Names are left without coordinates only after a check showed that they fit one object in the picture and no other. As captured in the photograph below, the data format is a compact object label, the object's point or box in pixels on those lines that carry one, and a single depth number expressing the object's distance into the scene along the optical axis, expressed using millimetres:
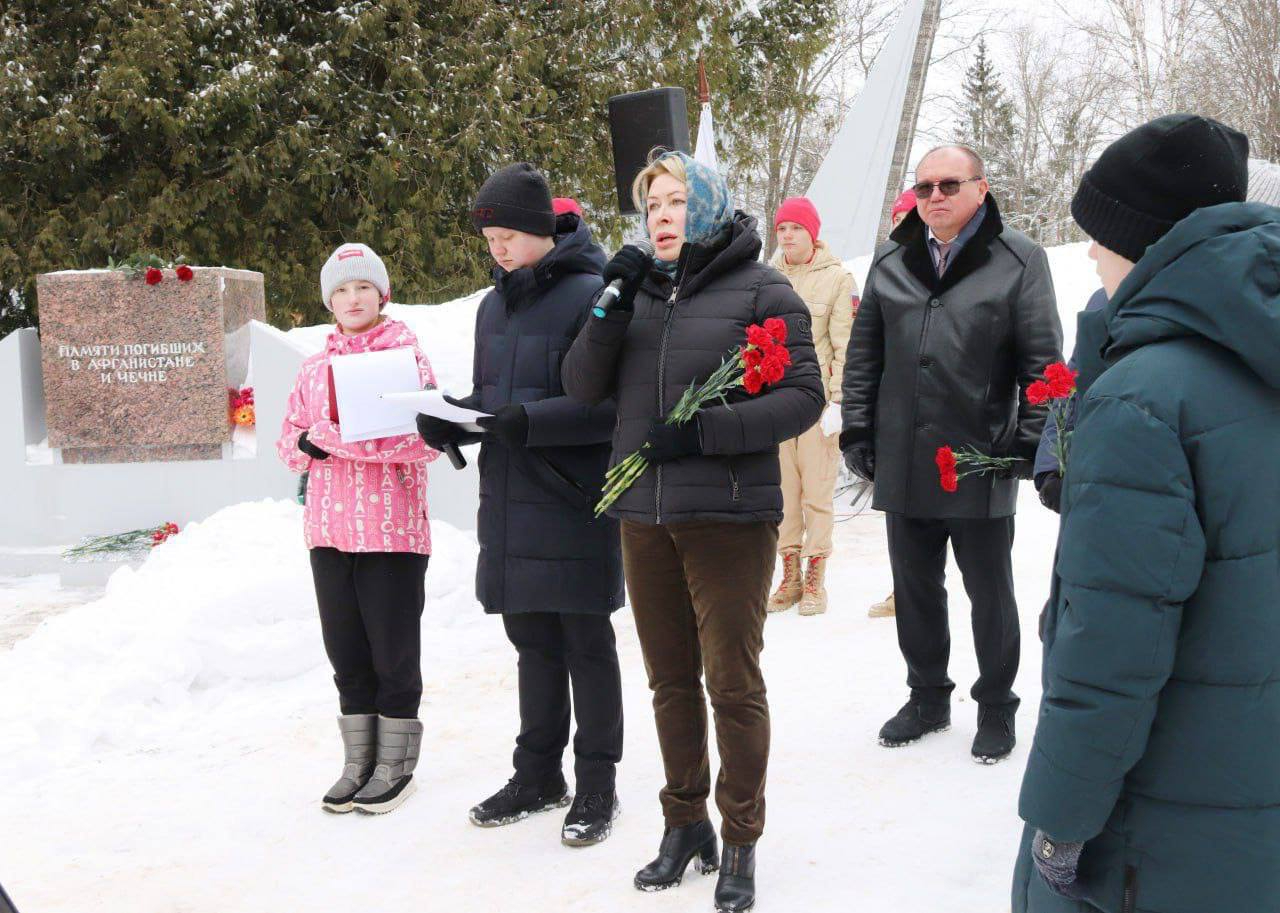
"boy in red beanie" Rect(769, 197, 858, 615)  6270
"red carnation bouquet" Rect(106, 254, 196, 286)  8438
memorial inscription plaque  8523
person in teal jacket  1618
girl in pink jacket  3836
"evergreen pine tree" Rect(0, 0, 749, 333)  13195
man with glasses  3926
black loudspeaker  8086
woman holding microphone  2988
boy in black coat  3541
